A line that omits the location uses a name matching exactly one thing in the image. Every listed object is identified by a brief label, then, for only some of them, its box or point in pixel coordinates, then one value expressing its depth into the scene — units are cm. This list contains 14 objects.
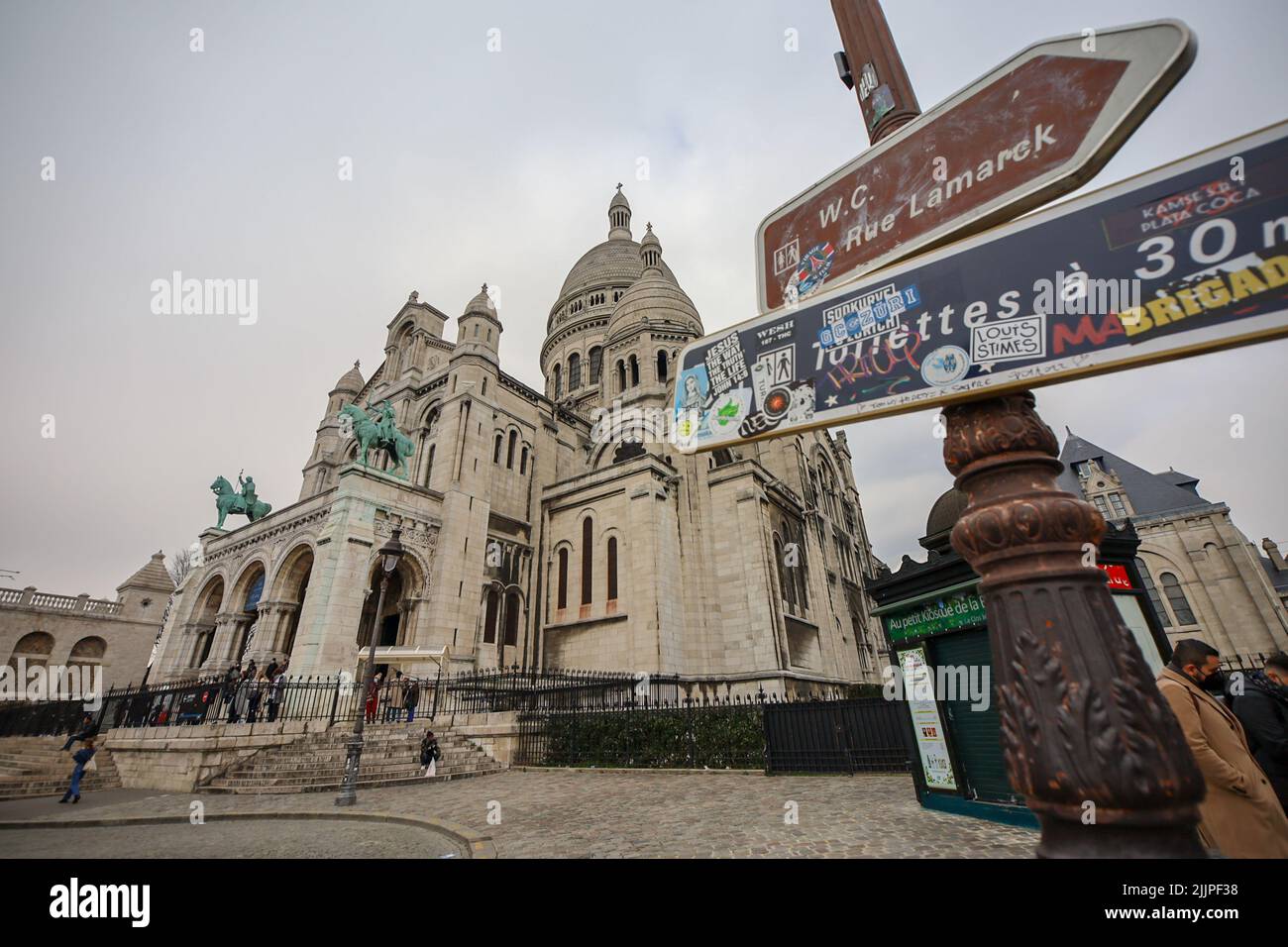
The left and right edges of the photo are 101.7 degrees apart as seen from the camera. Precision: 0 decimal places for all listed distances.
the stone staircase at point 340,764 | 1018
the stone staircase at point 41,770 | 1144
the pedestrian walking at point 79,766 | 993
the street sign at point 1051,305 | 143
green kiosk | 628
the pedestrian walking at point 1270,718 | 396
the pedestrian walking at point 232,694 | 1250
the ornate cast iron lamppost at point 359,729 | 866
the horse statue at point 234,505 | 2314
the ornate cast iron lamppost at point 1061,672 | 122
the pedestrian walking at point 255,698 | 1195
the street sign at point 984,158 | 175
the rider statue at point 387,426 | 1916
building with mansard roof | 2455
